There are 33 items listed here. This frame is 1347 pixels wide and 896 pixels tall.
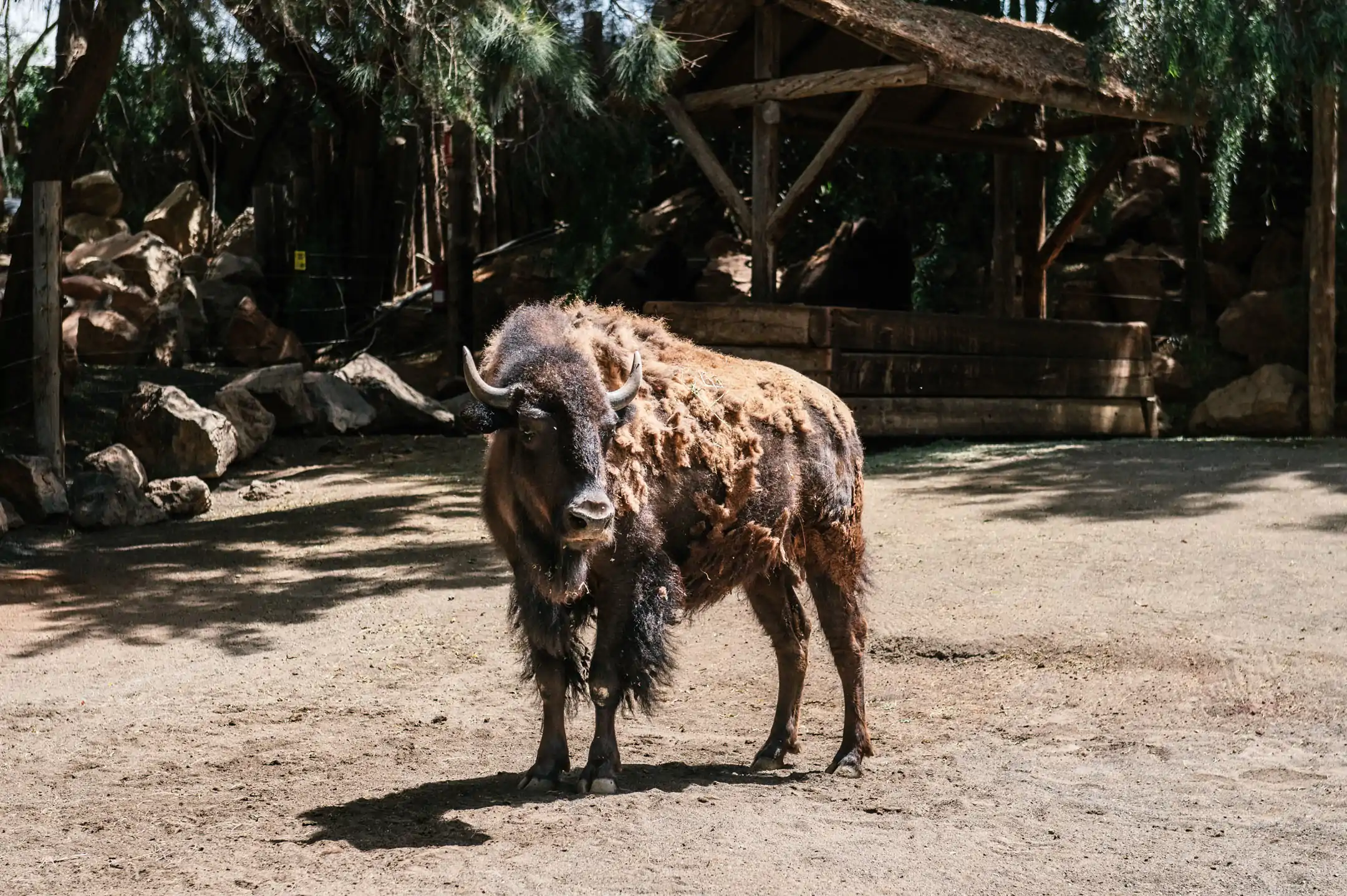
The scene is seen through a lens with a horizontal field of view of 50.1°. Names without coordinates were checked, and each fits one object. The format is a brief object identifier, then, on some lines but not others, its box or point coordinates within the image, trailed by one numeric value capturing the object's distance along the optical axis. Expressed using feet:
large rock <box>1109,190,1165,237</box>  68.80
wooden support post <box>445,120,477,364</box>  57.57
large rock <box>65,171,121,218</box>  76.95
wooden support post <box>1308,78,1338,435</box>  48.57
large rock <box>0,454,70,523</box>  35.53
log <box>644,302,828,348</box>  43.16
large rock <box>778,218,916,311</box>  55.31
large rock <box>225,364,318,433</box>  47.42
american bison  16.85
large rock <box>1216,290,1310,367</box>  58.13
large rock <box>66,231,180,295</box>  62.85
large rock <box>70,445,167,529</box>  36.27
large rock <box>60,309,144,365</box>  56.18
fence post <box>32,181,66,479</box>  36.70
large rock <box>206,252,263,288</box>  70.90
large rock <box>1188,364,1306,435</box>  51.96
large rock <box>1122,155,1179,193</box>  69.31
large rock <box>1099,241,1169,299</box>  65.00
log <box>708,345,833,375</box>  43.27
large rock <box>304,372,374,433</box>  48.34
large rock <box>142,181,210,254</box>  81.35
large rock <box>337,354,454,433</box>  49.98
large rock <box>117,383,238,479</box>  41.16
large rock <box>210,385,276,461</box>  44.62
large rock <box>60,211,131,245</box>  74.43
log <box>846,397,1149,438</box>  45.34
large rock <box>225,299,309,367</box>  61.62
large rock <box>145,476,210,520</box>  37.88
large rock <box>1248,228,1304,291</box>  63.93
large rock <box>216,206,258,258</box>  82.02
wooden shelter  42.27
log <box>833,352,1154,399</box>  44.52
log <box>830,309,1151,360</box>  44.39
